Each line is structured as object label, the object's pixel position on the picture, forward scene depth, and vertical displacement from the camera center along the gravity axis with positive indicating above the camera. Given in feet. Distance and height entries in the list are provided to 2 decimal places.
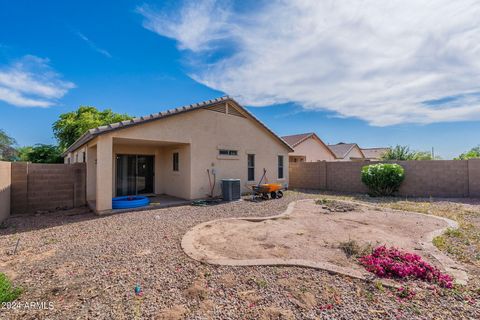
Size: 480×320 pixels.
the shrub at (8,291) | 10.33 -5.97
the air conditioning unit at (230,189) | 37.47 -4.24
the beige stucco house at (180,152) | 29.43 +2.18
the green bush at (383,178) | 42.75 -3.02
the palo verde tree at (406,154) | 49.11 +1.70
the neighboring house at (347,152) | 103.67 +5.21
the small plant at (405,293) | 10.69 -6.31
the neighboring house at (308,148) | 80.03 +5.63
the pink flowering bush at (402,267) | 12.31 -6.10
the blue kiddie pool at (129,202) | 30.17 -5.15
